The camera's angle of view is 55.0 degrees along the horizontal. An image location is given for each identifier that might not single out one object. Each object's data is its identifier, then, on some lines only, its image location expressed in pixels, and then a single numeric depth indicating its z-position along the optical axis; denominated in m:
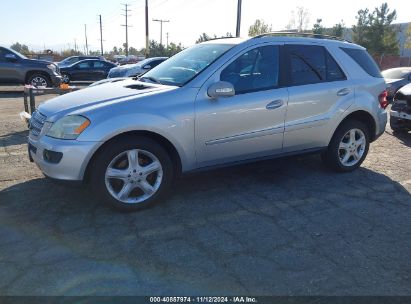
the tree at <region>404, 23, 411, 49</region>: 51.19
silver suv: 3.71
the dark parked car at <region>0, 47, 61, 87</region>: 13.76
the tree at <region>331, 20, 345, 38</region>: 52.12
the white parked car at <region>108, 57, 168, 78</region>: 15.06
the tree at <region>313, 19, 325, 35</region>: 55.03
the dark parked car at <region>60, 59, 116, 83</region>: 20.08
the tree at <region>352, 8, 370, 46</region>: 49.38
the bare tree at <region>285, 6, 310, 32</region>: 55.67
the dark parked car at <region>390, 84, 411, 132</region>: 7.67
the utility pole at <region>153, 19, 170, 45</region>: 81.09
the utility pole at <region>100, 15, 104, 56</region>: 78.59
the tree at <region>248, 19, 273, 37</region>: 51.41
